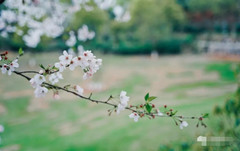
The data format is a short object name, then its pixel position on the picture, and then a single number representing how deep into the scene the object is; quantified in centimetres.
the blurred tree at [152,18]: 1454
